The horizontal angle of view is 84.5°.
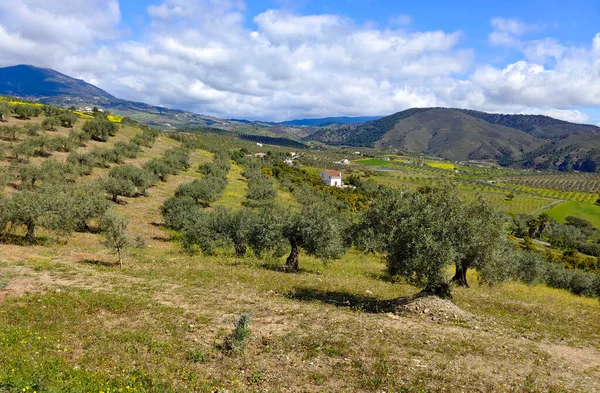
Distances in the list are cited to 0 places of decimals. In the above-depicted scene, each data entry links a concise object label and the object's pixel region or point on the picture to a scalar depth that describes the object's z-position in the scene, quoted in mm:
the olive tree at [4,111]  86900
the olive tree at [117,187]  60375
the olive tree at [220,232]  38469
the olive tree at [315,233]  31328
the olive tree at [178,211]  52031
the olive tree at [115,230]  26625
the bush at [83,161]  69794
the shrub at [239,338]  13893
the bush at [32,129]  80312
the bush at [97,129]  100000
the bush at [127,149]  91469
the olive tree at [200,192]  71188
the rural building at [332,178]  157750
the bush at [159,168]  86312
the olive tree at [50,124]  91688
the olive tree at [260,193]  82875
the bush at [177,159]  98162
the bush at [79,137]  88775
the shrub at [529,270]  47312
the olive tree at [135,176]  69062
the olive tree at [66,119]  103812
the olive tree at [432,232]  19359
